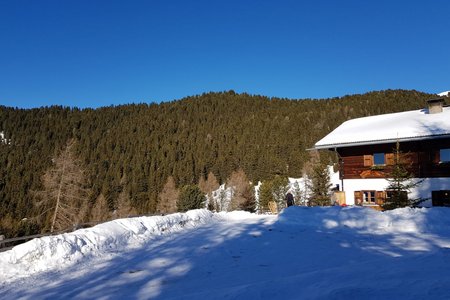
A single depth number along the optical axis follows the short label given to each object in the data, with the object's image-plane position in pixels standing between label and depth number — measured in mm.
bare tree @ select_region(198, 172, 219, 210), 111288
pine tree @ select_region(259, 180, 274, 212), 61750
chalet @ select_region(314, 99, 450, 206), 23109
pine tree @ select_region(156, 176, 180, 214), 78862
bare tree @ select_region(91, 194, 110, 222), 56338
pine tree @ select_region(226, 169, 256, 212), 61362
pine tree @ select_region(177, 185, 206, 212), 52269
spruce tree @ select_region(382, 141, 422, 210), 19719
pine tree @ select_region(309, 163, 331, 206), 30500
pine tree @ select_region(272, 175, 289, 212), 70188
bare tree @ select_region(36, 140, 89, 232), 27812
